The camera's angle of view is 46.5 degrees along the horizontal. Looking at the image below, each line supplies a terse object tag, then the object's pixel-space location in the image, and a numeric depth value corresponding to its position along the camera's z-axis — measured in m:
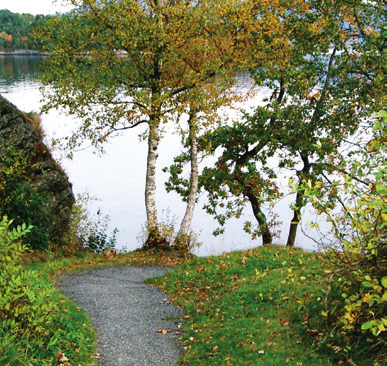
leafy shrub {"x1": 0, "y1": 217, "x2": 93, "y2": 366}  7.00
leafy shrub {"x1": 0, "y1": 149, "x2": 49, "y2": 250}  15.73
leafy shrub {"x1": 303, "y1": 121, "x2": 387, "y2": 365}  5.86
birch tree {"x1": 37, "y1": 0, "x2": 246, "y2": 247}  17.66
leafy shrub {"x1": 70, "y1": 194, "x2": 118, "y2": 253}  19.38
